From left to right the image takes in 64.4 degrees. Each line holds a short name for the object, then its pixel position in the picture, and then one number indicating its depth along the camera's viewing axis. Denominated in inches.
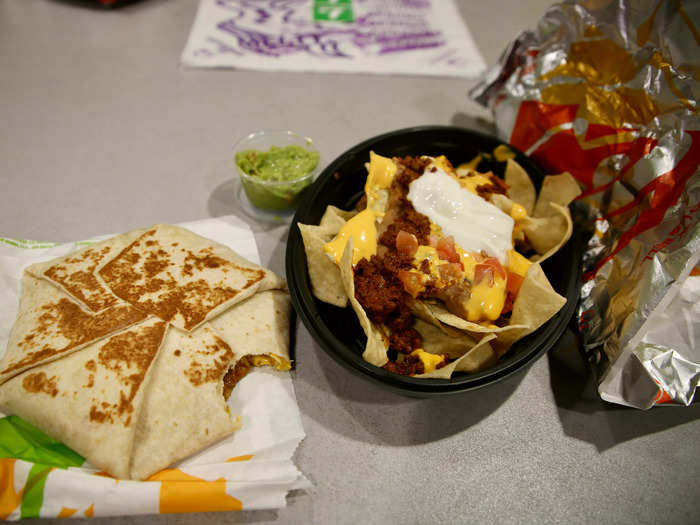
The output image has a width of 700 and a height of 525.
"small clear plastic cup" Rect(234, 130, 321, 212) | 16.0
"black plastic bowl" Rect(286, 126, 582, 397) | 11.9
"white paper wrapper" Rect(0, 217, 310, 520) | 11.2
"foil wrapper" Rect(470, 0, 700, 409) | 12.8
